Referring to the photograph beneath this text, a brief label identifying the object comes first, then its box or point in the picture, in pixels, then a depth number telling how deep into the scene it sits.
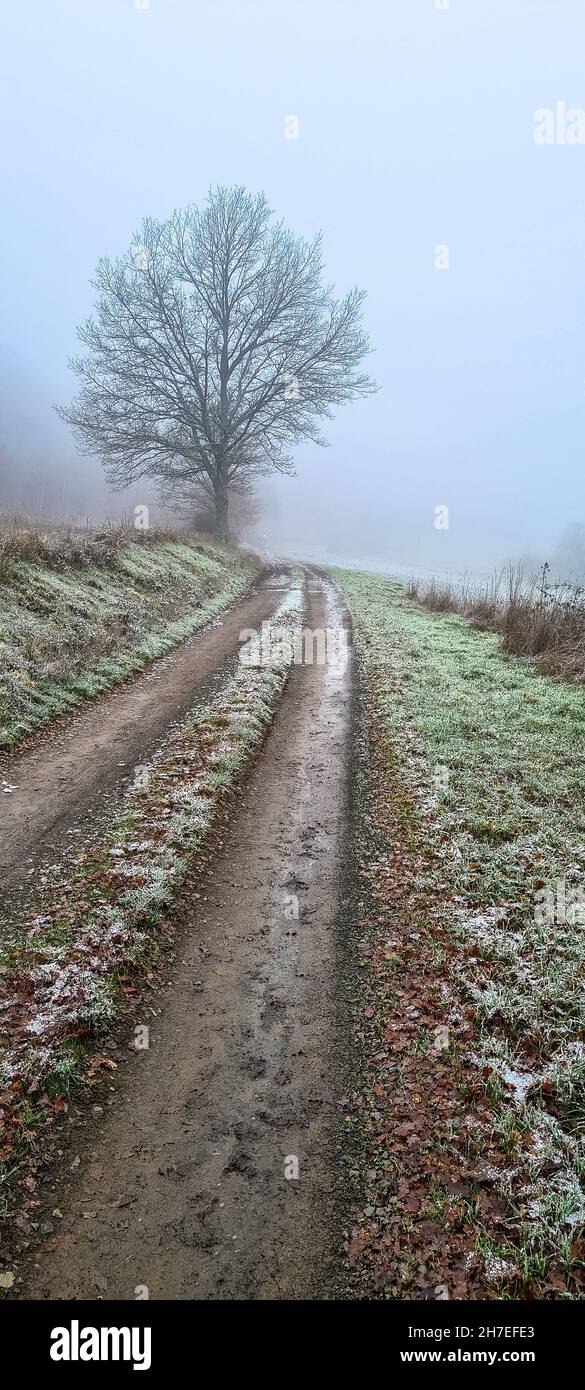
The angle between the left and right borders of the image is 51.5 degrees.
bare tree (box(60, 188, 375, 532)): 25.48
